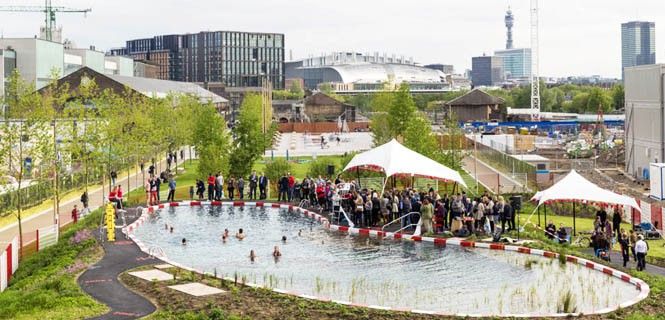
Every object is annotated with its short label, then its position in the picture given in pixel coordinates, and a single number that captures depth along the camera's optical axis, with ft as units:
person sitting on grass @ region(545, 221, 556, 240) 103.86
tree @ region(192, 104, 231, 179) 164.55
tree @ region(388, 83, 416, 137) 228.43
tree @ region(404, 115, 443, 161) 172.14
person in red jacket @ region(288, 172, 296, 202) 143.84
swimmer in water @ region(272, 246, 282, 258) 92.84
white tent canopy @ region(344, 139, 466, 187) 118.93
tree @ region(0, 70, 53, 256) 106.42
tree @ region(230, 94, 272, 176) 169.48
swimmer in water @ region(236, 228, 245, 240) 105.91
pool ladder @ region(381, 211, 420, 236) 107.30
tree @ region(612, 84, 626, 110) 553.23
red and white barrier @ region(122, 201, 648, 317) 67.21
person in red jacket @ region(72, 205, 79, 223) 126.72
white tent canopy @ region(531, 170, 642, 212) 104.17
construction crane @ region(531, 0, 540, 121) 485.56
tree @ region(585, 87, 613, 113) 526.57
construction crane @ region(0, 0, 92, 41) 636.89
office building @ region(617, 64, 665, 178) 182.19
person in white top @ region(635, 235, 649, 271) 82.07
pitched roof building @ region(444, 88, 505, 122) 446.60
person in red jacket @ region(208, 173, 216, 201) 144.97
